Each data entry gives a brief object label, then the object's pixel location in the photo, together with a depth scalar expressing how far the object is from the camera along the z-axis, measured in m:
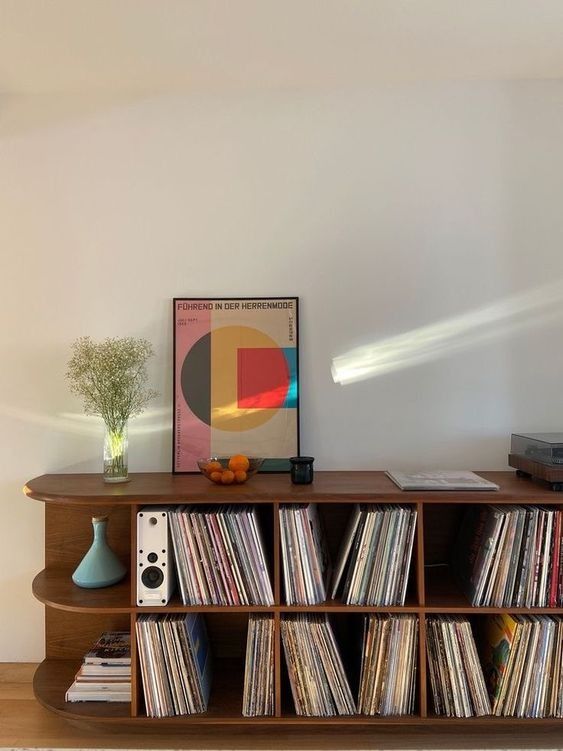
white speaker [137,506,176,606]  1.72
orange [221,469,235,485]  1.80
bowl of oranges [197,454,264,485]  1.81
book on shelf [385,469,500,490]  1.70
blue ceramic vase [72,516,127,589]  1.87
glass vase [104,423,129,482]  1.94
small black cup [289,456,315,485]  1.82
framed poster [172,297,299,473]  2.08
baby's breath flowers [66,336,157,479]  1.95
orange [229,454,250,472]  1.83
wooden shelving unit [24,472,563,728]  1.68
